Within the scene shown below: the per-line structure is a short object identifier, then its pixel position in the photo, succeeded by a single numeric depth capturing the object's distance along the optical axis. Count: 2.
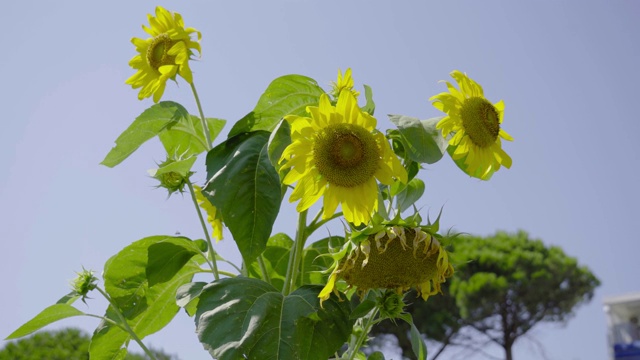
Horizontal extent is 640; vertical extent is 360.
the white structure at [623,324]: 15.28
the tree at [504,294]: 15.62
